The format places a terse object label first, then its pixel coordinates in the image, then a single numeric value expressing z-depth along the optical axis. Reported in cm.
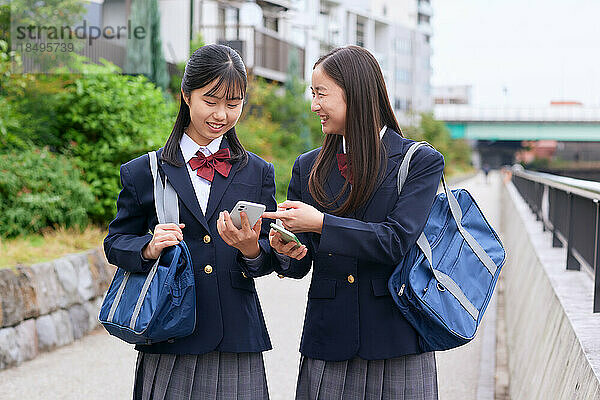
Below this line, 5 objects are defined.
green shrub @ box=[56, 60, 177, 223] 981
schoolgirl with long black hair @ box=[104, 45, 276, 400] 281
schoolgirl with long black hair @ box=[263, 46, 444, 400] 269
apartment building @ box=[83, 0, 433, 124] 2166
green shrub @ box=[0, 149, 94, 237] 809
